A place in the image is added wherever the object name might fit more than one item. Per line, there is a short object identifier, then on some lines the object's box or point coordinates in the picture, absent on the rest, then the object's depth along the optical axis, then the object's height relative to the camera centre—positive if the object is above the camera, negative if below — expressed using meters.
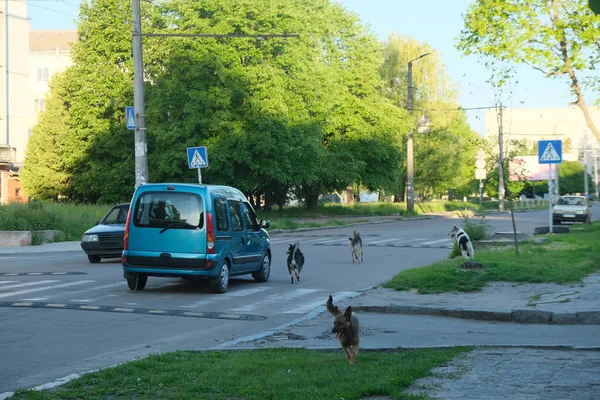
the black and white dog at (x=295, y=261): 17.47 -1.05
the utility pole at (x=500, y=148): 20.91 +1.36
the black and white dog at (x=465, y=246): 16.84 -0.78
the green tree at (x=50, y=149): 61.28 +4.36
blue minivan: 15.36 -0.46
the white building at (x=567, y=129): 146.00 +13.50
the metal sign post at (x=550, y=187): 28.19 +0.53
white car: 48.34 -0.36
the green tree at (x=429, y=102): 76.00 +8.90
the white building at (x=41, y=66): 94.06 +16.01
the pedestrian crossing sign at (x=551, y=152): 27.97 +1.61
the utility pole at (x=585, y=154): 112.97 +6.82
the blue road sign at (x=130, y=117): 26.31 +2.75
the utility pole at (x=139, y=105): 26.28 +3.14
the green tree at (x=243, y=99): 48.25 +6.10
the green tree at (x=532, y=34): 29.81 +5.75
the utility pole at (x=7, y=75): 67.36 +10.39
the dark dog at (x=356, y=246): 22.94 -1.02
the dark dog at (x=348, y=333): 7.89 -1.12
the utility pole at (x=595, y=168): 137.91 +5.14
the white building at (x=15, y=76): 67.44 +10.40
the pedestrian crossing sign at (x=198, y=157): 29.80 +1.74
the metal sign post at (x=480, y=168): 68.62 +2.91
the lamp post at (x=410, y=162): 59.09 +2.87
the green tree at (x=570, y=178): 128.64 +3.65
